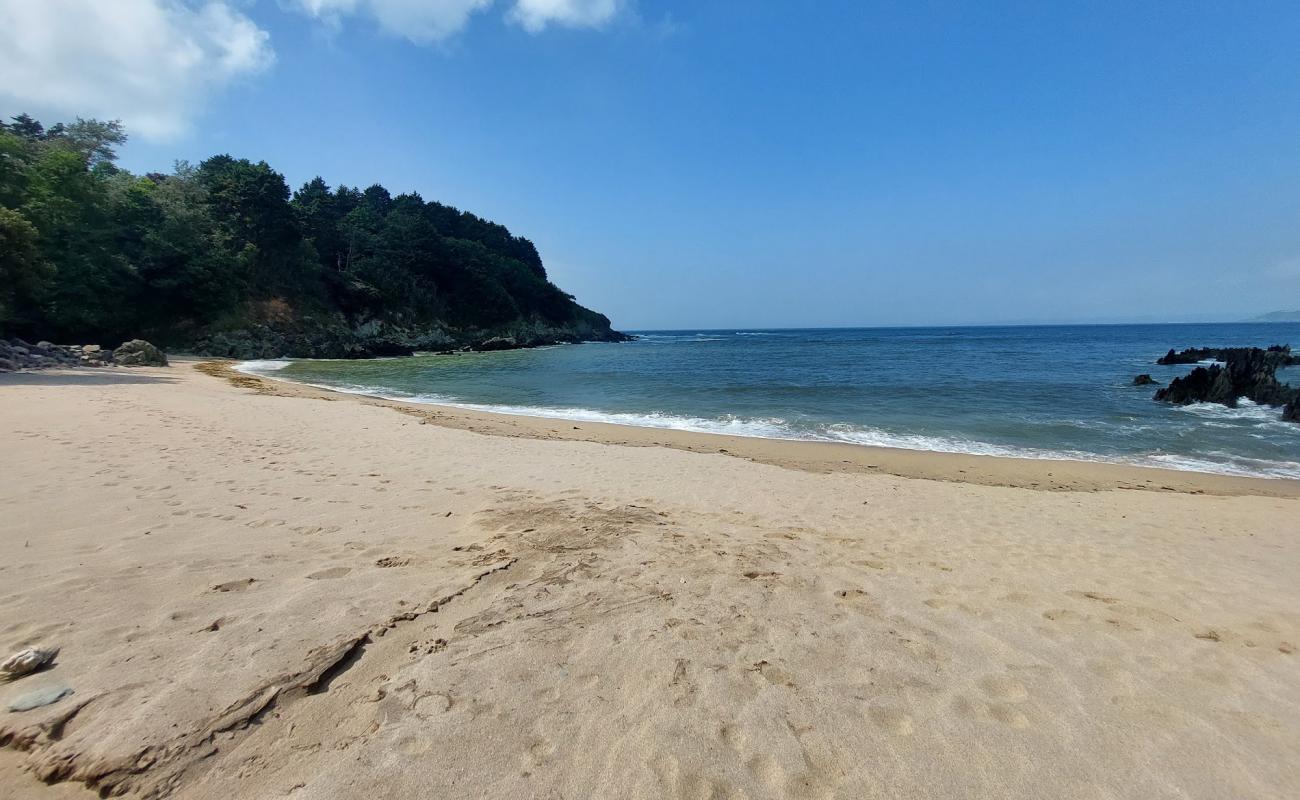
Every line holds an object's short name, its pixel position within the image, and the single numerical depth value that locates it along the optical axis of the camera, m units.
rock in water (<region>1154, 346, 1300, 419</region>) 18.97
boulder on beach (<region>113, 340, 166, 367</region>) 21.47
